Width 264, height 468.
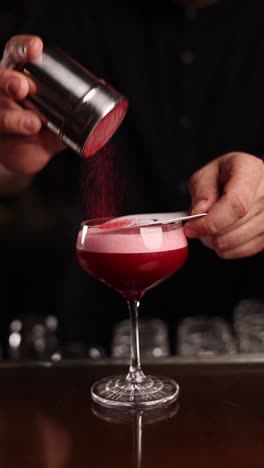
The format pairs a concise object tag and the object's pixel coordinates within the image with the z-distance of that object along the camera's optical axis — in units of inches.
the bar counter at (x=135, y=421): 34.7
